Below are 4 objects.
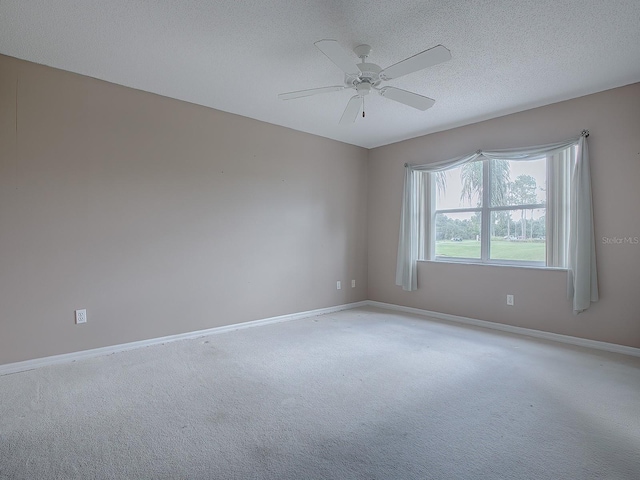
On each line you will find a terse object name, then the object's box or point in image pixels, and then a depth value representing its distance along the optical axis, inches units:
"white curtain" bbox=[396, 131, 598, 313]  132.6
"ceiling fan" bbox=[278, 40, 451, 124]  82.6
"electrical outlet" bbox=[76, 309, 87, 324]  119.9
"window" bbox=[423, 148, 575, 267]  144.9
